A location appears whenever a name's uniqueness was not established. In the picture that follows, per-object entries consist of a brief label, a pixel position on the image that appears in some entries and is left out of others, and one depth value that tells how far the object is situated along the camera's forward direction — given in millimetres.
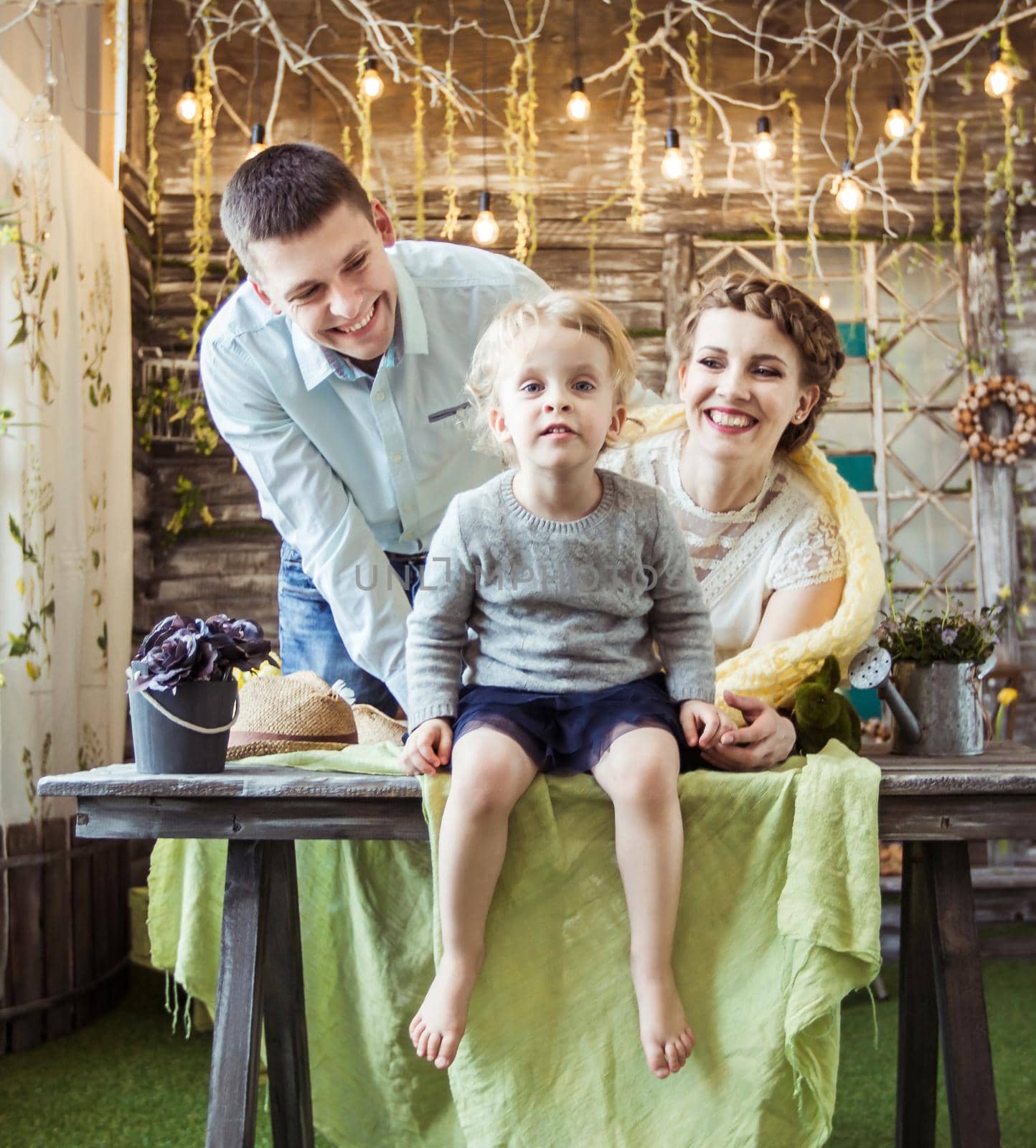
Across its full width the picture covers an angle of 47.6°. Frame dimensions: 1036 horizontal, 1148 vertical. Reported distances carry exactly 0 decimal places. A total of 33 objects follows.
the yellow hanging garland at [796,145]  4812
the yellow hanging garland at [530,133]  4777
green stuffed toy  1540
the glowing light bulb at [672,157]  4270
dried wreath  4699
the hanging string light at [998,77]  4219
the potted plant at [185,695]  1390
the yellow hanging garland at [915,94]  4730
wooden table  1354
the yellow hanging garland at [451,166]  4734
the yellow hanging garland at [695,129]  4754
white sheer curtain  2648
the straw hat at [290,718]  1642
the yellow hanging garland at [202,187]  4645
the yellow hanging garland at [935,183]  4816
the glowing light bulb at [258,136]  4184
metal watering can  1626
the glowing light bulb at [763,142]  4414
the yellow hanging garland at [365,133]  4648
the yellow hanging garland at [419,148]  4707
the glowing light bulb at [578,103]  4445
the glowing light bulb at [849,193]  4297
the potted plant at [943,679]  1631
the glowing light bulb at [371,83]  4367
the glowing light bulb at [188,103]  4406
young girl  1324
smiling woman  1705
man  1938
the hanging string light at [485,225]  4434
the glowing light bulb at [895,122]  4598
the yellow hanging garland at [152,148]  4645
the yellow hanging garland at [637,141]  4750
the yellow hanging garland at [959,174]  4816
